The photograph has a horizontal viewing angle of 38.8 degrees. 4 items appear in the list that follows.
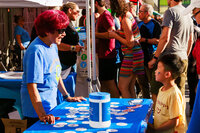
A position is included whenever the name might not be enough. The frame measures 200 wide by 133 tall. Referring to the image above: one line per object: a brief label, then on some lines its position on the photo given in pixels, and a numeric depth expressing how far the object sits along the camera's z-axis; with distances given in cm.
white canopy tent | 423
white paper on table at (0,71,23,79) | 356
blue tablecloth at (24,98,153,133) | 162
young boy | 204
